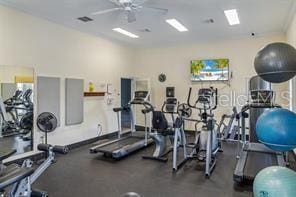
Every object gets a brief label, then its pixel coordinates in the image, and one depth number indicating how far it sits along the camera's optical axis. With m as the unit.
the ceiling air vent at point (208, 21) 5.72
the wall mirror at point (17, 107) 4.76
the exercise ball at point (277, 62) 2.26
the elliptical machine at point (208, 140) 4.47
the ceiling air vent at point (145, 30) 6.69
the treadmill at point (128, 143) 5.47
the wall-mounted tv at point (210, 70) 7.85
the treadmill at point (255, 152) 3.91
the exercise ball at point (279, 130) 2.20
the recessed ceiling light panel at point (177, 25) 5.89
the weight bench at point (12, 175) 2.14
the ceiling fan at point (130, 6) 4.25
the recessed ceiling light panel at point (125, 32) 6.73
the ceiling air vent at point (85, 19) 5.55
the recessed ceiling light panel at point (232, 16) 5.20
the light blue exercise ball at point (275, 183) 2.14
